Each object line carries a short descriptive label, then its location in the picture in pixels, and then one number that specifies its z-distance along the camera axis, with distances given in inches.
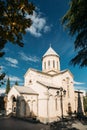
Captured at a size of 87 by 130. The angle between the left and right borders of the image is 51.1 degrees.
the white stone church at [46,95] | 613.1
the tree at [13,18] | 93.0
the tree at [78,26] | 248.6
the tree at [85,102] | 875.6
